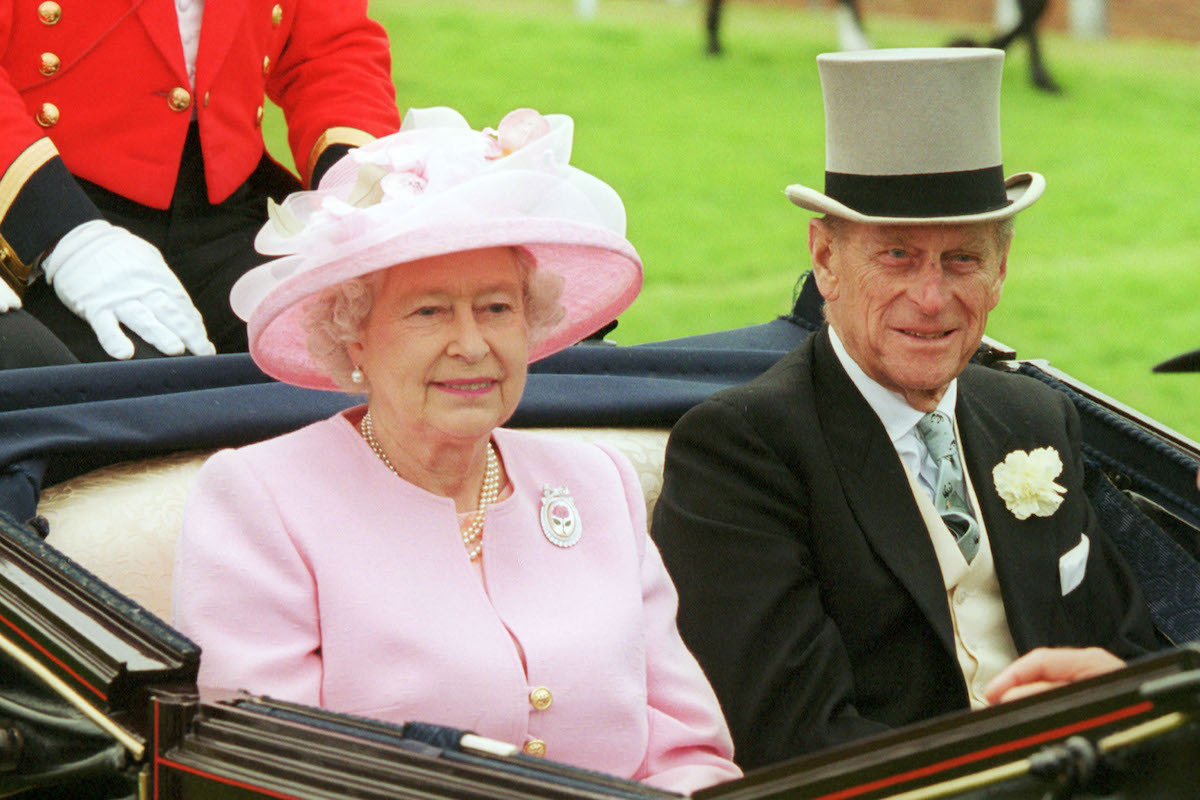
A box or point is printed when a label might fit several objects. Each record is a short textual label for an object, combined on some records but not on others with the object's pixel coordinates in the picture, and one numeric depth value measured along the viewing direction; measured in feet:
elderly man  26.47
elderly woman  25.70
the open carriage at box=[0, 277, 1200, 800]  24.68
